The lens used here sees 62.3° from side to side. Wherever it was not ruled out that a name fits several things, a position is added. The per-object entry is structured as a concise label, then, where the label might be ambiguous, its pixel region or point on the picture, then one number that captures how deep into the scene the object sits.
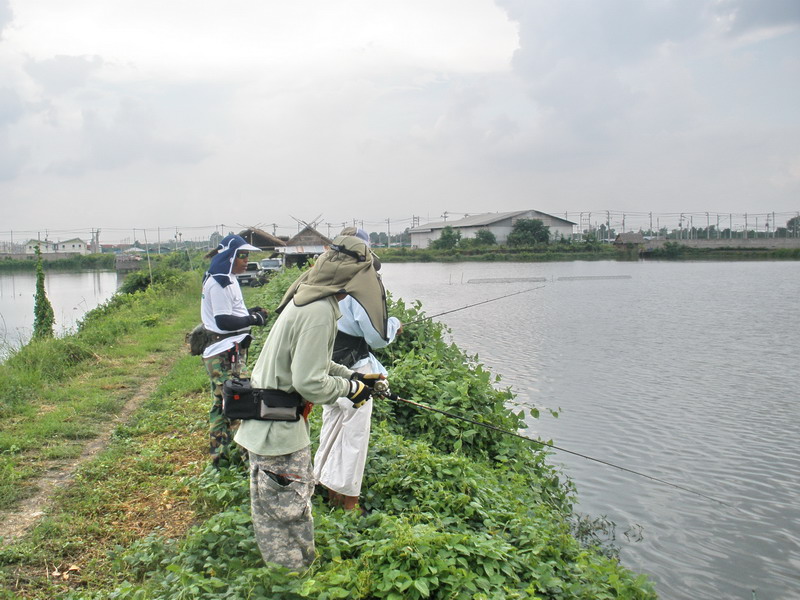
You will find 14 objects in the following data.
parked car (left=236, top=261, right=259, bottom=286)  30.97
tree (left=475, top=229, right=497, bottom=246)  75.12
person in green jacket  3.49
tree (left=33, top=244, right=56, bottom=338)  17.19
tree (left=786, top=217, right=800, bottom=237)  90.78
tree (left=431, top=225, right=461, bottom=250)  75.69
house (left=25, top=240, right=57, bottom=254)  80.38
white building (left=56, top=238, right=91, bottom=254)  91.94
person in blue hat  5.80
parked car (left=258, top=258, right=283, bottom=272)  37.62
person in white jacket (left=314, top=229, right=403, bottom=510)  4.64
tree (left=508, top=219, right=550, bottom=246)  73.12
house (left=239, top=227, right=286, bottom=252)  40.17
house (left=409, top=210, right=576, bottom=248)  80.50
